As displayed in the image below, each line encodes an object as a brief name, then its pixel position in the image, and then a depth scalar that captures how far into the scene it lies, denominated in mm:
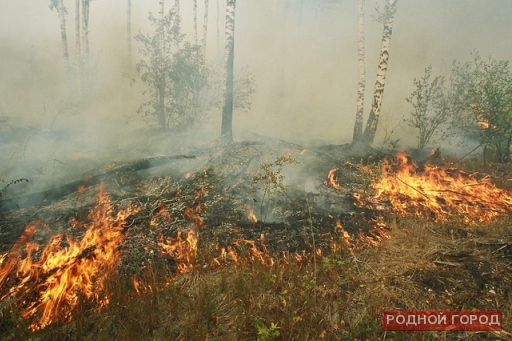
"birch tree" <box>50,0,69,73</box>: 16859
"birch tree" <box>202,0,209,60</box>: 19066
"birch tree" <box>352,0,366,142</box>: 10906
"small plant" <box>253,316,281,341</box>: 2662
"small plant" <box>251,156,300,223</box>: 5156
